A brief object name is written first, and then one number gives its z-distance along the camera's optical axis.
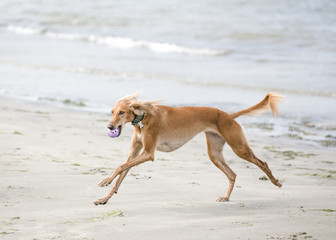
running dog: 11.45
